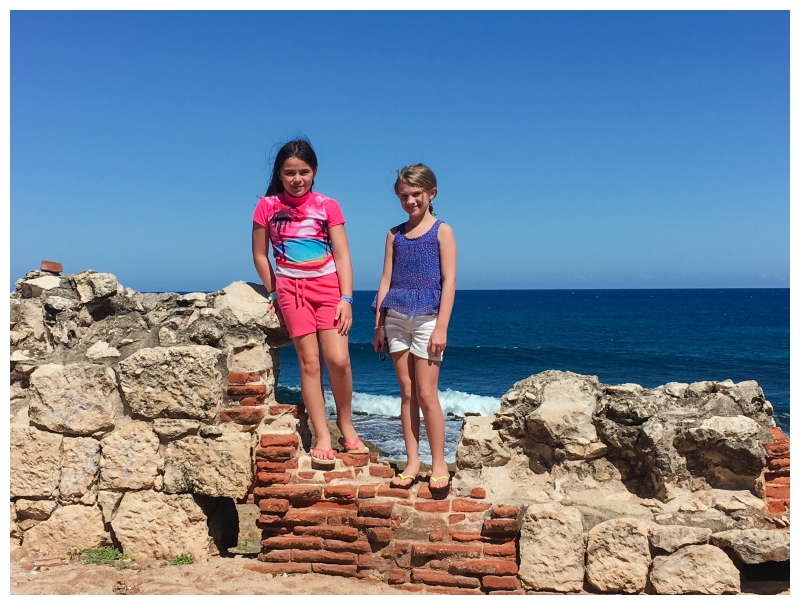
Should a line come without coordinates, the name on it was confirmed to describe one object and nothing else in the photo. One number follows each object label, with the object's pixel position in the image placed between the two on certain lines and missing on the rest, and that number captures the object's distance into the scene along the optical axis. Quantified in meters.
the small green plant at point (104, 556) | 4.40
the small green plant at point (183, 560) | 4.41
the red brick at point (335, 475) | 4.38
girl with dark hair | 4.33
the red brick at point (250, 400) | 4.49
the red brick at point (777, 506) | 4.16
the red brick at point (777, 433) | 4.34
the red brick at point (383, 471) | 4.48
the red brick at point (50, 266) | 5.13
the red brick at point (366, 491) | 4.25
